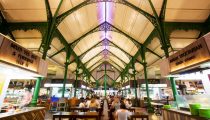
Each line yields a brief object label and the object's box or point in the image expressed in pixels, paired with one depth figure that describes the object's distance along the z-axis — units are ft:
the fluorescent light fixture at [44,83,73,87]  50.85
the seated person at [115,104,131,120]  15.29
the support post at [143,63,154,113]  33.99
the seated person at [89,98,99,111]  27.01
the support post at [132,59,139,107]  45.57
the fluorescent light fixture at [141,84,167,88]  44.91
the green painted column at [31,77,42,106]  21.68
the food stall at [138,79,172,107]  44.55
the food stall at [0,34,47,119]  12.59
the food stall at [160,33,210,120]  12.08
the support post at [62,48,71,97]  37.57
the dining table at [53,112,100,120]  15.76
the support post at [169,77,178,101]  21.44
